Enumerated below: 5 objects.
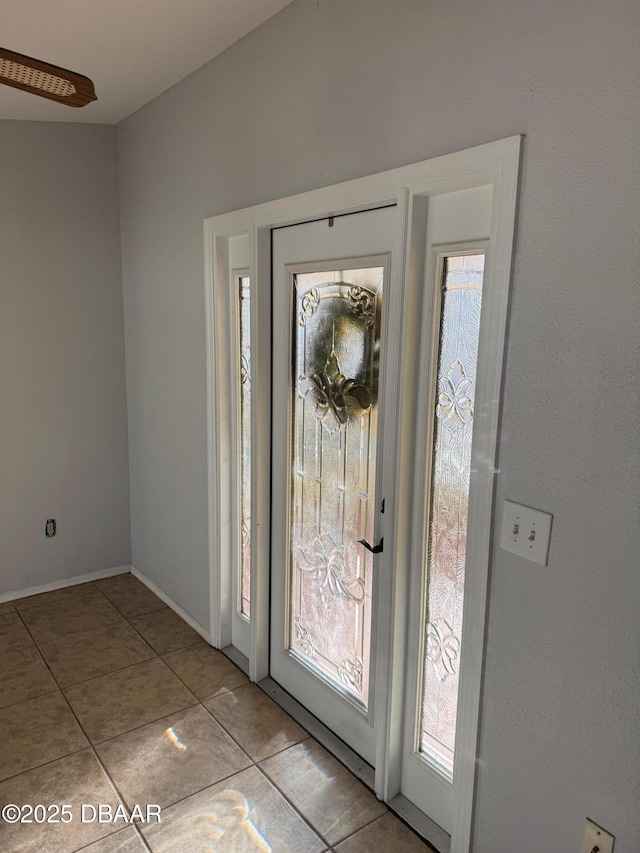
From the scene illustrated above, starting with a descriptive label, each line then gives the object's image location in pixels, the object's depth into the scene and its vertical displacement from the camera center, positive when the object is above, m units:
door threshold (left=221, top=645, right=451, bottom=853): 1.96 -1.60
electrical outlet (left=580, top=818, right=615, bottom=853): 1.43 -1.19
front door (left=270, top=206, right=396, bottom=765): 2.07 -0.52
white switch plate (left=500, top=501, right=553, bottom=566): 1.50 -0.51
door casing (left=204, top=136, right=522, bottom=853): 1.55 -0.27
